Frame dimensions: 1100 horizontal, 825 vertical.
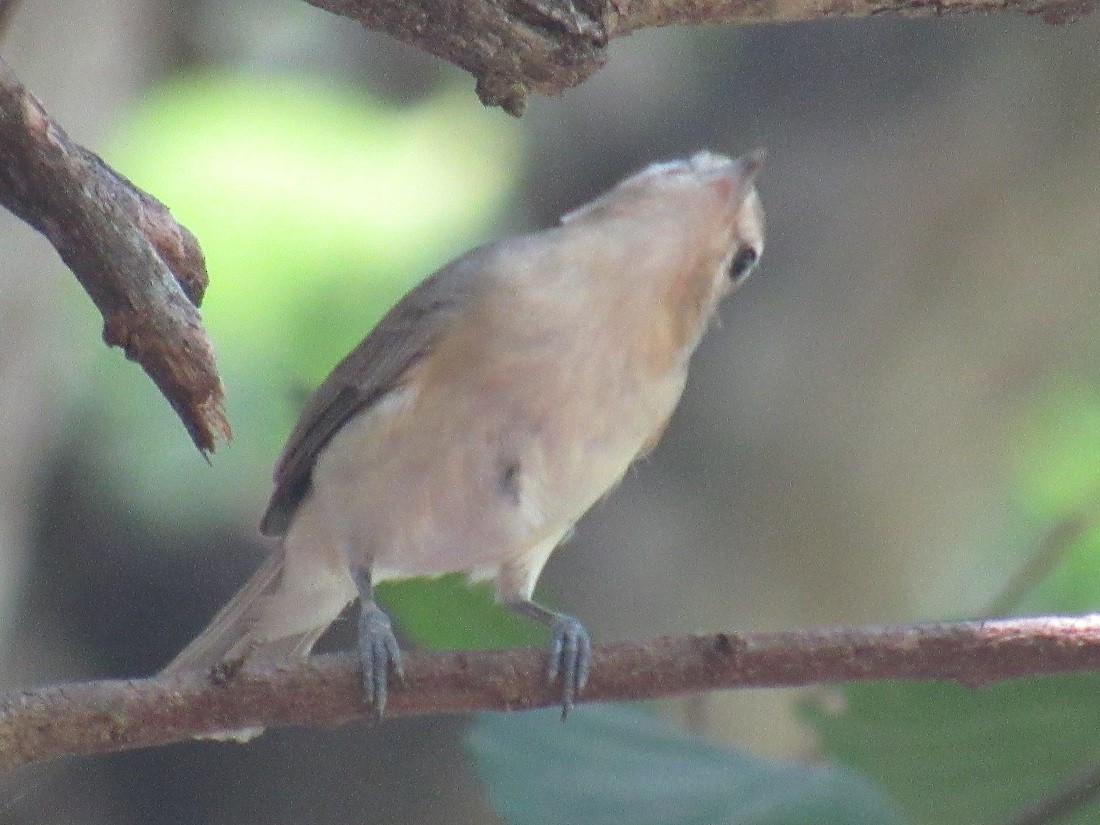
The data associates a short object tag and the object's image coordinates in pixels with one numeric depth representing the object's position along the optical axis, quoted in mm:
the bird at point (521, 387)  2664
